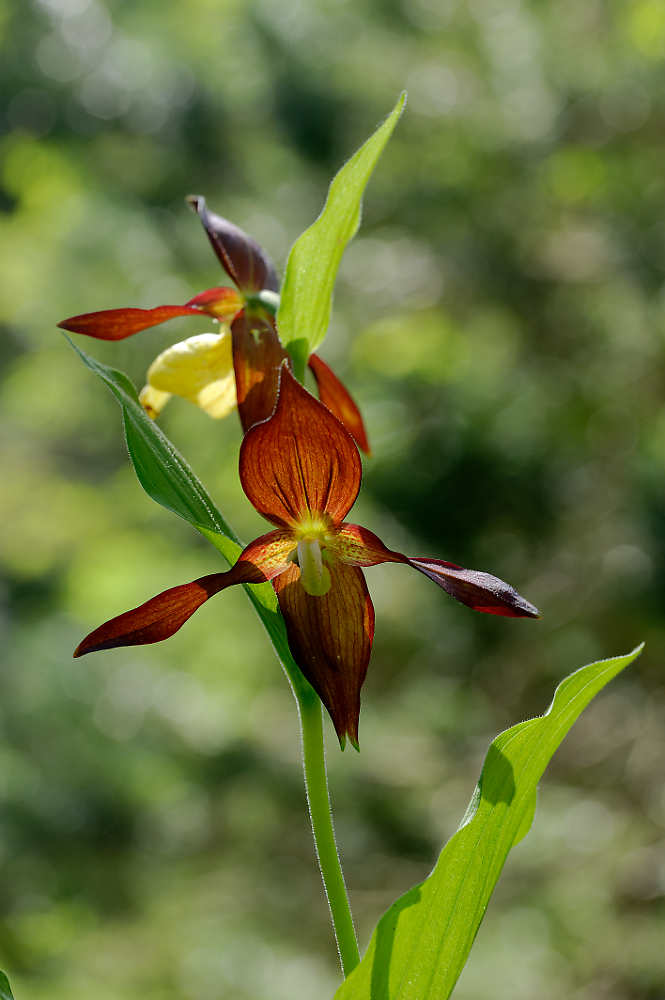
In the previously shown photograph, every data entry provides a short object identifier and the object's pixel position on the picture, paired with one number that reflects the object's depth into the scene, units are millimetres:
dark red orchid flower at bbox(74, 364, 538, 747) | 893
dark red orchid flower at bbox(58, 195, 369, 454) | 943
